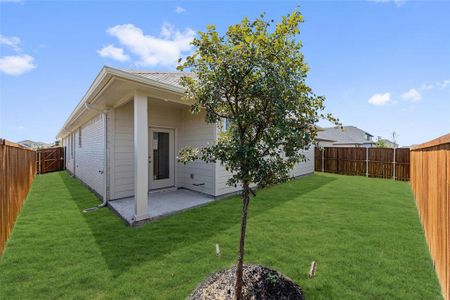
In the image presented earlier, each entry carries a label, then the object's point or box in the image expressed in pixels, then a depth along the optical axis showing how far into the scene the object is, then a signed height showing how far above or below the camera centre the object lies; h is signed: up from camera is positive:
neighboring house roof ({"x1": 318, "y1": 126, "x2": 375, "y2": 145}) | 27.82 +1.78
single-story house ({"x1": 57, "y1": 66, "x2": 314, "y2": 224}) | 4.64 +0.17
